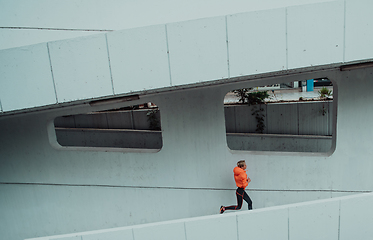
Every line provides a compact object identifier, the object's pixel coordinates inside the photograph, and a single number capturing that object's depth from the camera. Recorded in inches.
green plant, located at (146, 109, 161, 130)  400.8
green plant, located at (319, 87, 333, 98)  392.1
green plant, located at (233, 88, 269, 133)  374.3
